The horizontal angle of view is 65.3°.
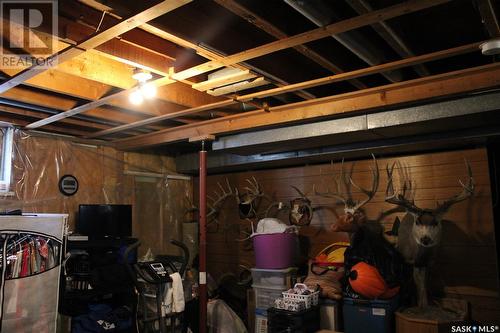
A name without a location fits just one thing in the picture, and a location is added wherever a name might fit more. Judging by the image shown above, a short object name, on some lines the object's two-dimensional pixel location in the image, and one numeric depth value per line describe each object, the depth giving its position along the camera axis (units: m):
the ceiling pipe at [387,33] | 1.94
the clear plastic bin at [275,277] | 4.28
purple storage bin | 4.32
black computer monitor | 4.48
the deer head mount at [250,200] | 5.52
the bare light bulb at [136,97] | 3.08
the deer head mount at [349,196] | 4.17
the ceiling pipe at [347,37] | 1.99
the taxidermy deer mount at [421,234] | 3.71
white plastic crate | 3.76
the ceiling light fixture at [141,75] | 2.70
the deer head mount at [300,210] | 5.01
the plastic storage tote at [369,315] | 3.65
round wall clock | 4.60
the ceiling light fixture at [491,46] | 2.22
